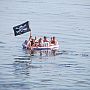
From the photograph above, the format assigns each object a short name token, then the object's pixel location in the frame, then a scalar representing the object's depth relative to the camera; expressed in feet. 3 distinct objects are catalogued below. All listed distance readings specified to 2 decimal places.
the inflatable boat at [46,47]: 237.45
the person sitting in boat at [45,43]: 238.27
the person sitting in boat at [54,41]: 241.10
